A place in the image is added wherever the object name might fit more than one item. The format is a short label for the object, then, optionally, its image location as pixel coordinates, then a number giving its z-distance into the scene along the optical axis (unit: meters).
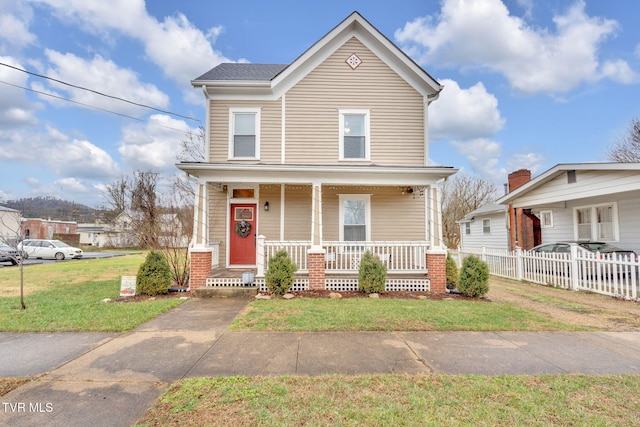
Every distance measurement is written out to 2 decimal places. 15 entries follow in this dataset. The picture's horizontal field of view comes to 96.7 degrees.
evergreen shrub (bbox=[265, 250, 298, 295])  7.49
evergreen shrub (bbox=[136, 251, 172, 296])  7.61
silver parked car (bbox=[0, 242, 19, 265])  17.87
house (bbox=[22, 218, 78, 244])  37.41
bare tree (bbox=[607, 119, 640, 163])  20.77
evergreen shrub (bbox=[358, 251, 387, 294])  7.68
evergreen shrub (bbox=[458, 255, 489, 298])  7.50
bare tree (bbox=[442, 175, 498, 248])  29.84
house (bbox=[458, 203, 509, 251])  17.05
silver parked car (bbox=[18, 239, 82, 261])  21.80
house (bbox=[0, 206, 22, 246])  34.61
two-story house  9.72
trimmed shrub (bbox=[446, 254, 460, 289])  8.69
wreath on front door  9.77
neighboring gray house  9.31
